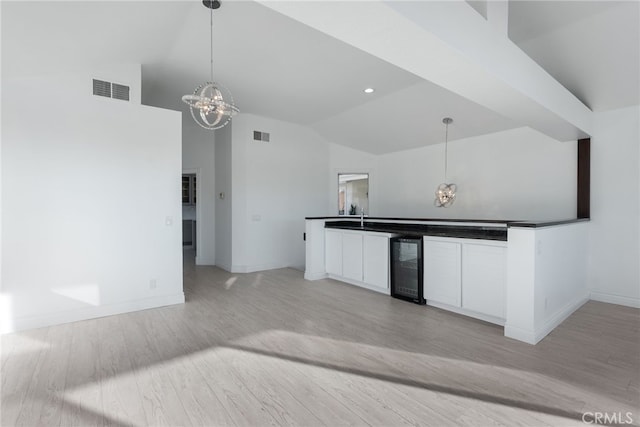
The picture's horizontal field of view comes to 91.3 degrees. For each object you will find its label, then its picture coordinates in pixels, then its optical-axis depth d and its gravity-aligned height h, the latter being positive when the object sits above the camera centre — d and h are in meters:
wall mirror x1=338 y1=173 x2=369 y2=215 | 7.82 +0.44
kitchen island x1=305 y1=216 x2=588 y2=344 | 3.07 -0.68
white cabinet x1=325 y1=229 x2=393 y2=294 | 4.60 -0.76
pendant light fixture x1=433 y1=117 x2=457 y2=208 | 5.47 +0.27
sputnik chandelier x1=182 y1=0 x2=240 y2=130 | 2.74 +0.95
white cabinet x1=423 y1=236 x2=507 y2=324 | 3.38 -0.78
